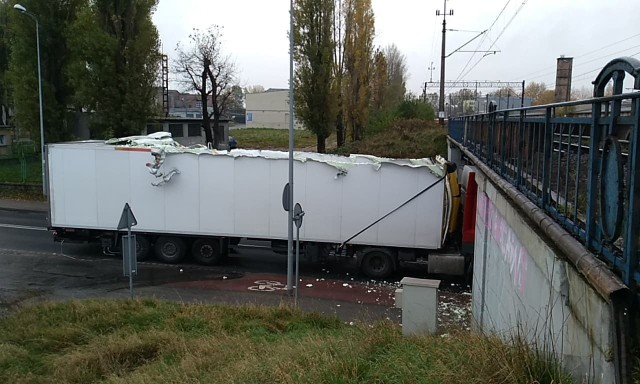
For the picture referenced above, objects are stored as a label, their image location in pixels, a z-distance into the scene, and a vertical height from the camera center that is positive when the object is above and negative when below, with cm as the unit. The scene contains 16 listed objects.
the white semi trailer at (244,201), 1515 -197
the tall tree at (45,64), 2972 +393
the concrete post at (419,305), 926 -294
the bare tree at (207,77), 4009 +452
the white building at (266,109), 11031 +567
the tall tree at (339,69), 3605 +480
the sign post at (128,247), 1133 -243
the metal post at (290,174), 1354 -98
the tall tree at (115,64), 2873 +382
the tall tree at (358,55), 3806 +594
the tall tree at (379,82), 4216 +474
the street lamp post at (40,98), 2650 +172
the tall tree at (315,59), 3459 +507
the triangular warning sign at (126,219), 1180 -190
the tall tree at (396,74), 6198 +889
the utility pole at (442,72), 3384 +425
